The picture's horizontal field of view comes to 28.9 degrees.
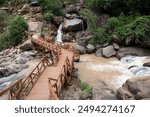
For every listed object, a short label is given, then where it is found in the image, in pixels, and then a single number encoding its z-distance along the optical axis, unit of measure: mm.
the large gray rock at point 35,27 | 29938
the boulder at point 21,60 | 22891
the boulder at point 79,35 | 30344
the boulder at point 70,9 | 35188
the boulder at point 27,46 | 26297
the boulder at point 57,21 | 32406
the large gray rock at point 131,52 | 24858
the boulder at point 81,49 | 26484
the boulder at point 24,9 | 35000
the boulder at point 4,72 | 20828
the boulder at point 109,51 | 25130
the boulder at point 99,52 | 25645
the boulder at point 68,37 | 30391
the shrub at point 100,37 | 27703
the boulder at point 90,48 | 26625
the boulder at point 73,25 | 31361
